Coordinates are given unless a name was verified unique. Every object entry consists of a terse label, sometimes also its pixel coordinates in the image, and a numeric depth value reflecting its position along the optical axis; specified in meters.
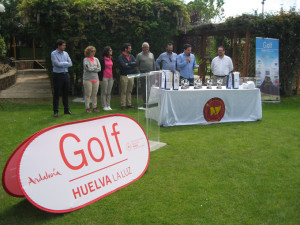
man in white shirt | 7.88
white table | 6.41
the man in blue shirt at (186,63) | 7.66
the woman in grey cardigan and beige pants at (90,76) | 7.37
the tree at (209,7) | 36.50
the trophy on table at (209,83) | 6.83
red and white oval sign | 2.72
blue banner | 9.81
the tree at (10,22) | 21.83
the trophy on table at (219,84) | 6.88
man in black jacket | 7.90
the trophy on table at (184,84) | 6.69
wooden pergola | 10.38
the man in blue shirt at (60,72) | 6.87
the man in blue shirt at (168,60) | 8.01
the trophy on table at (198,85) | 6.74
